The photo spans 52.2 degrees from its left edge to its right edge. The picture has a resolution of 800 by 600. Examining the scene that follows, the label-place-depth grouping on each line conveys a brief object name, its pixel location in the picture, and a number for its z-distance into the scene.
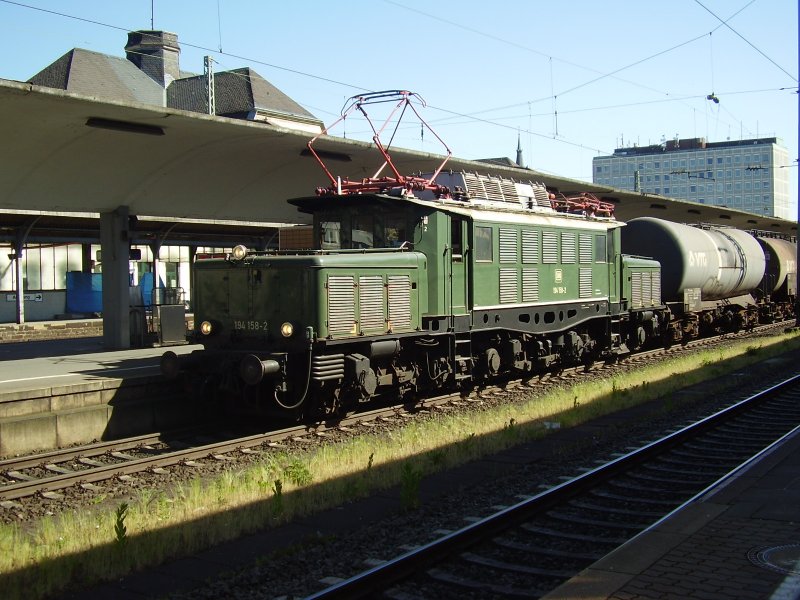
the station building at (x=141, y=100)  36.13
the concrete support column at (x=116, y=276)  19.23
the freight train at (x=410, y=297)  12.00
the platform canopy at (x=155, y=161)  15.05
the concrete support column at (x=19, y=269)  27.70
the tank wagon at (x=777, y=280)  32.44
